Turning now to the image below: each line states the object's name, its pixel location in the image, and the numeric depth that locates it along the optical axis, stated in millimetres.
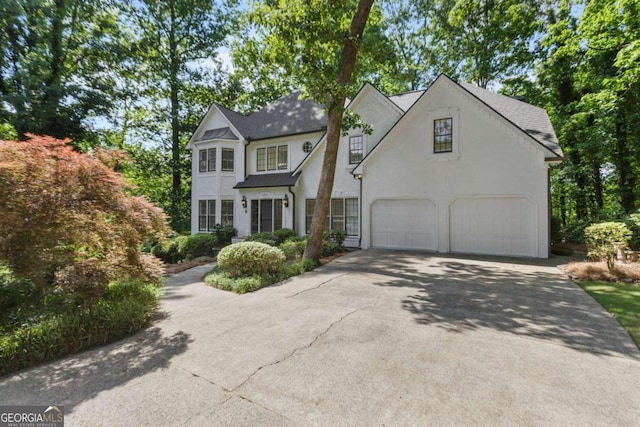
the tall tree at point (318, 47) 9941
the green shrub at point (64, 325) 3900
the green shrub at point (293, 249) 11664
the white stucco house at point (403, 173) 10883
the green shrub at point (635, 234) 10672
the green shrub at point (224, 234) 16812
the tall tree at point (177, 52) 20797
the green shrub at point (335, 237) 13156
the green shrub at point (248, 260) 8375
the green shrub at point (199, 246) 13966
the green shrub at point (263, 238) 13793
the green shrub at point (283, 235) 14380
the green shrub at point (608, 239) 8055
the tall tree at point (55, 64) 13867
